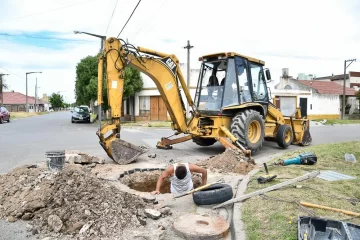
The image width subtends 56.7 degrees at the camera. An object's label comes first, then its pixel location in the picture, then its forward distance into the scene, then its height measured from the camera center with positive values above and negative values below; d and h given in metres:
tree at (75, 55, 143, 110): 27.41 +2.58
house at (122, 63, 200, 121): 28.91 +0.73
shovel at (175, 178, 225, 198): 5.69 -1.37
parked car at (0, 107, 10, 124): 29.89 -0.65
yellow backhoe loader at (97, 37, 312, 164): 8.81 +0.43
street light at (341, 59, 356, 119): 33.93 +4.88
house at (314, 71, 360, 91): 52.16 +5.59
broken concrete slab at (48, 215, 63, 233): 4.59 -1.59
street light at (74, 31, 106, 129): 17.41 +3.89
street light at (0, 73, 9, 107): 49.04 +3.98
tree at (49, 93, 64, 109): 115.75 +3.07
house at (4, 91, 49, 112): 74.00 +1.57
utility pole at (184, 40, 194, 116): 24.70 +4.72
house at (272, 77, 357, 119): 33.41 +1.80
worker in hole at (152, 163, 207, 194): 6.52 -1.32
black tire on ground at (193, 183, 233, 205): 5.50 -1.41
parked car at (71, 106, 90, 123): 31.55 -0.56
